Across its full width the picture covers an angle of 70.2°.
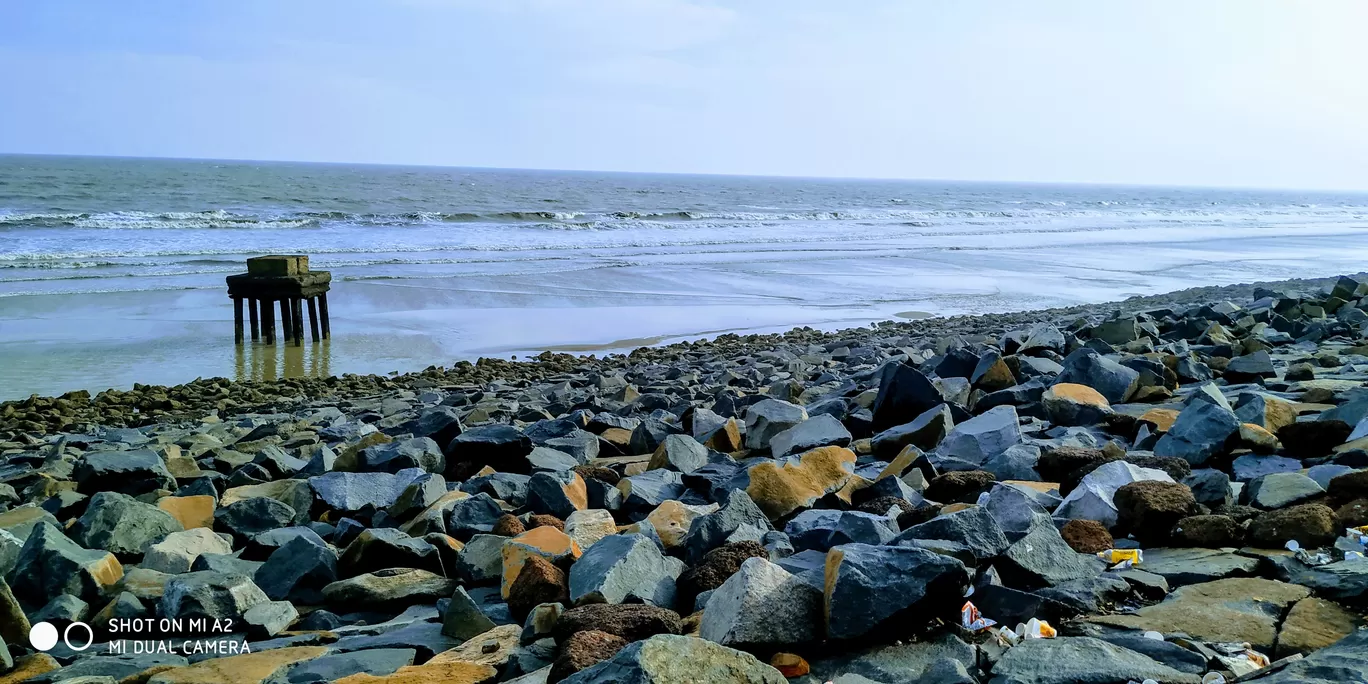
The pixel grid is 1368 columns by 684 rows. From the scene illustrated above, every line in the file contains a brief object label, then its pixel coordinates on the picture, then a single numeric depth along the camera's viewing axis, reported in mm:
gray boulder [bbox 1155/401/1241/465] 3479
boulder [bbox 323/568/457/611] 3016
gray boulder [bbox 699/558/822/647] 2076
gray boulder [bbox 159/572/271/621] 2797
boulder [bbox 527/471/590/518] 3674
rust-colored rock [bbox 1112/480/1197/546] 2709
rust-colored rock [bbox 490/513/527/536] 3309
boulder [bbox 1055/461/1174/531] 2859
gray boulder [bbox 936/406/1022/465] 3932
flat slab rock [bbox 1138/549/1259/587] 2381
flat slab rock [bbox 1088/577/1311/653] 2042
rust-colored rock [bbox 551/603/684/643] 2279
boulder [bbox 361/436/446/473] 4539
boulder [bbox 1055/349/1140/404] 4930
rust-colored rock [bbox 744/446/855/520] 3396
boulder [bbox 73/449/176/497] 4457
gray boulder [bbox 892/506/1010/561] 2432
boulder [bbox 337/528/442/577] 3199
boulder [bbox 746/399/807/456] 4812
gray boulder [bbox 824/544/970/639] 2094
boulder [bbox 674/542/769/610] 2572
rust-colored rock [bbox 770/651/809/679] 2061
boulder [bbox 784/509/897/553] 2715
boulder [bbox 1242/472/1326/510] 2760
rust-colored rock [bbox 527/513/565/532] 3393
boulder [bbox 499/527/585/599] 2828
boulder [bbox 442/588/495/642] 2617
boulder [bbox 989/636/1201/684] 1817
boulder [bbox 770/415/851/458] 4441
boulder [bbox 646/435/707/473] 4262
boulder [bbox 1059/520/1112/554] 2648
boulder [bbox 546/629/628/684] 2025
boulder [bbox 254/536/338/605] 3092
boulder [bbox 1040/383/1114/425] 4453
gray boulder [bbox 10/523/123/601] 2975
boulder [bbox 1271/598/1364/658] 1944
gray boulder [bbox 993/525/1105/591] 2328
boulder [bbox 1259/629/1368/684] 1607
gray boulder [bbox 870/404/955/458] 4340
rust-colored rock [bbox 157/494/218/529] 3779
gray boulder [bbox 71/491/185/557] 3453
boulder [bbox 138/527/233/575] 3184
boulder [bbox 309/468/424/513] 3912
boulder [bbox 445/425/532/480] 4598
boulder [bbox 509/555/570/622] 2668
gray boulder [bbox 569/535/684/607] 2498
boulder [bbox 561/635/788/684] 1722
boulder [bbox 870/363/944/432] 4836
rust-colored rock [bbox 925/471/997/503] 3383
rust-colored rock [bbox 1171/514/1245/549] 2570
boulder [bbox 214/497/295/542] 3713
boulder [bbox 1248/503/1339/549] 2451
